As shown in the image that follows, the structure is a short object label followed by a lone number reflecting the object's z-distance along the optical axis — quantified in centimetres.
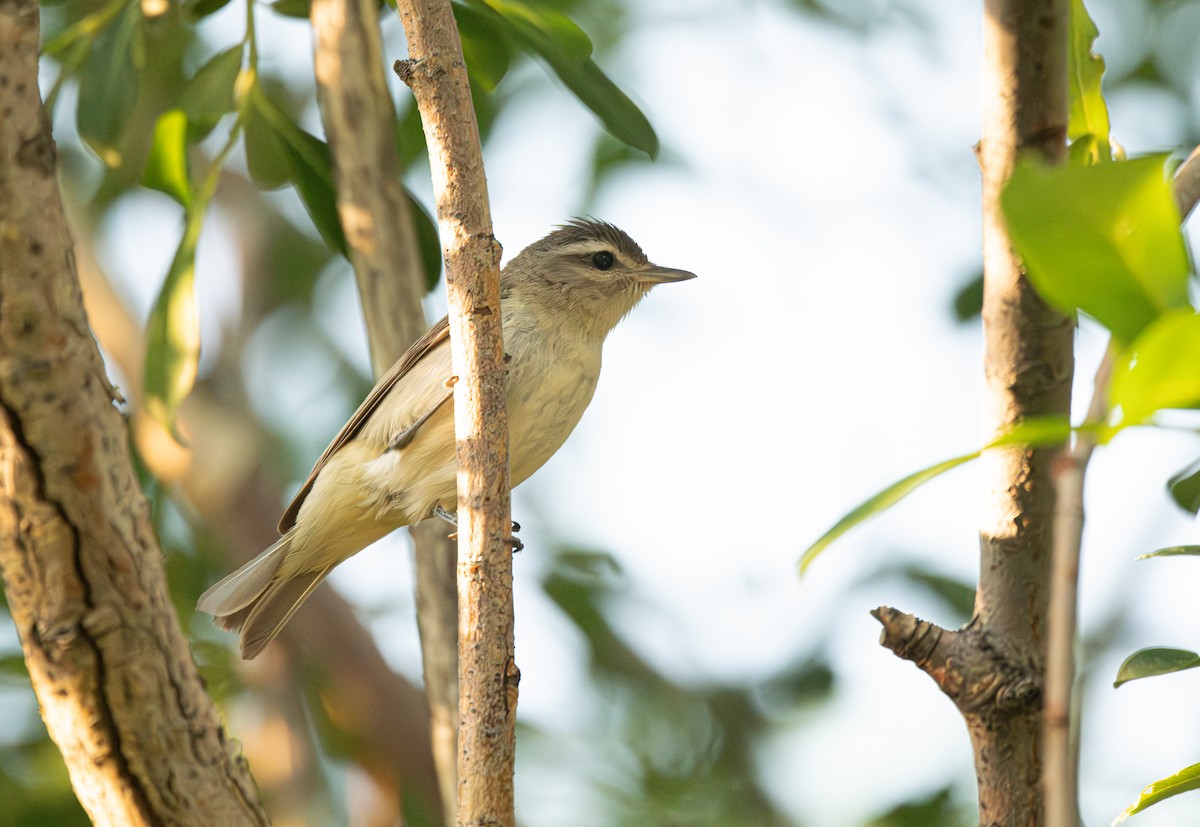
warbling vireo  769
